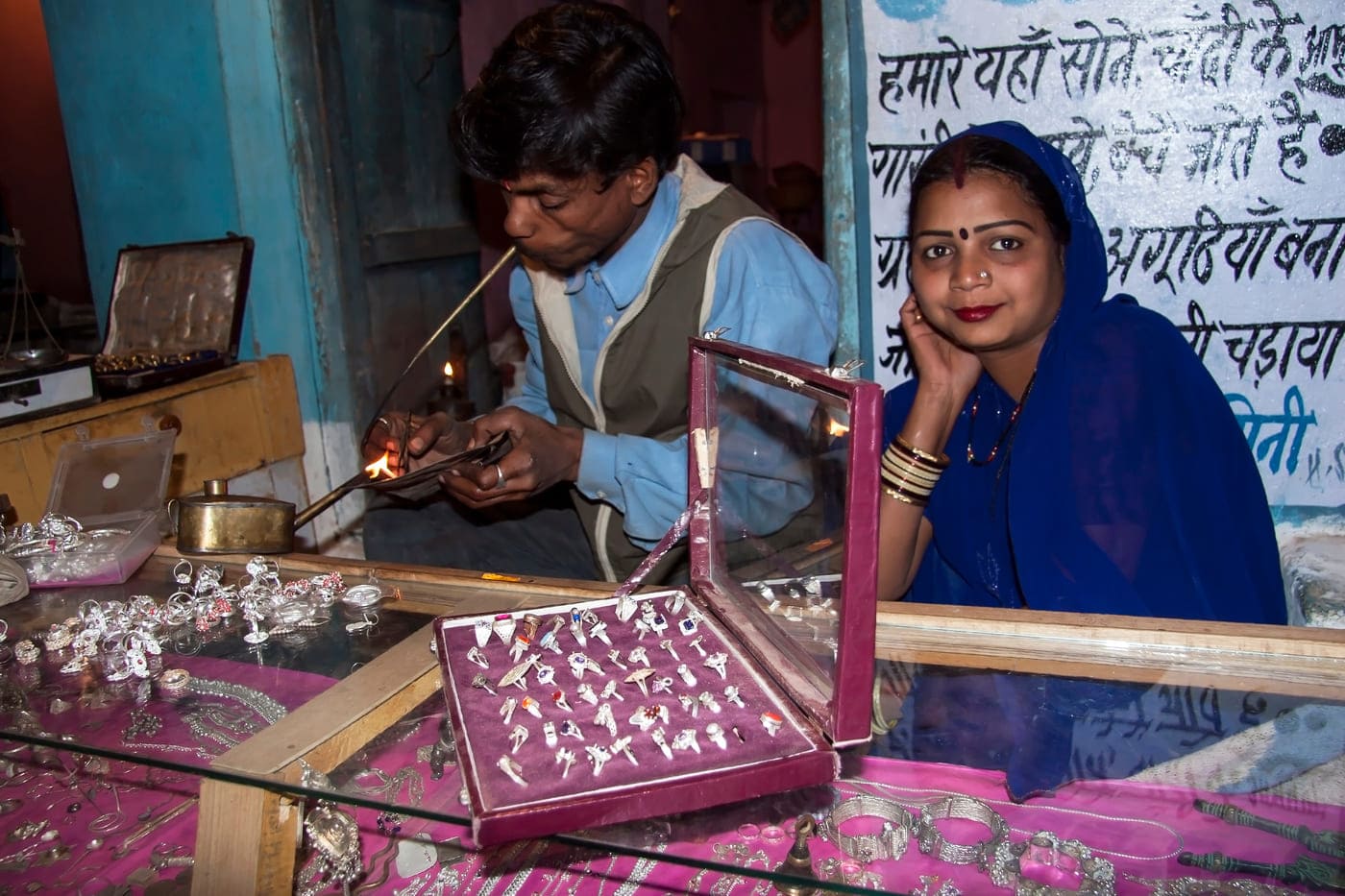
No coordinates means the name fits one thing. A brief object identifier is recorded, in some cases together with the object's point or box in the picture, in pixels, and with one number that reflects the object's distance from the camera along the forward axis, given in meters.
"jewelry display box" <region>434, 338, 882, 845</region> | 0.81
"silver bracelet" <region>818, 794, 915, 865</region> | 0.82
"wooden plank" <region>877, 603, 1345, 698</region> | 1.02
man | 1.69
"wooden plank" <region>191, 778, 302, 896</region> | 0.91
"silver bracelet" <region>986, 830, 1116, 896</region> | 0.78
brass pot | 1.51
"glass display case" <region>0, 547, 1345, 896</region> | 0.81
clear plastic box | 1.49
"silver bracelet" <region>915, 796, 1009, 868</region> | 0.82
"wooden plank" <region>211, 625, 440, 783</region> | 0.94
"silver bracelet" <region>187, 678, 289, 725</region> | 1.07
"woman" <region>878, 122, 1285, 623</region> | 1.50
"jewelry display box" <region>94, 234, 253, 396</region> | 2.81
